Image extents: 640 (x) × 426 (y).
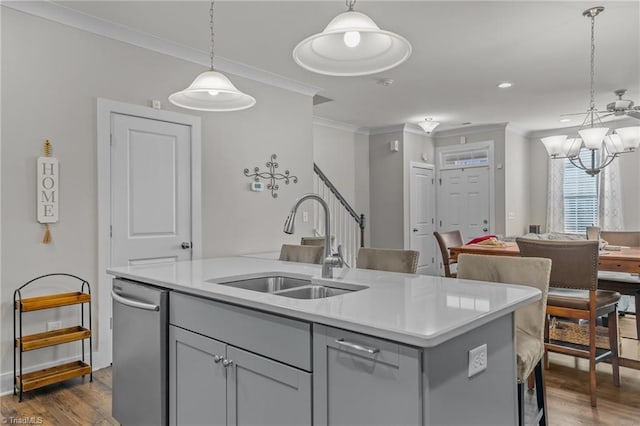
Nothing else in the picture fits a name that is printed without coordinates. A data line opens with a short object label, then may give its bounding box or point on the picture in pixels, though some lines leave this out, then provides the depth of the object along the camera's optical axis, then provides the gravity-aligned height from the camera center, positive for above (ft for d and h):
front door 24.62 +0.71
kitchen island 3.80 -1.45
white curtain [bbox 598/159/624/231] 22.95 +0.75
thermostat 14.58 +0.94
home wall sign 9.84 +0.57
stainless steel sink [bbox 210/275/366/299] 6.36 -1.18
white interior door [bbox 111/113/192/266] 11.25 +0.65
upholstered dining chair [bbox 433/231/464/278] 15.16 -1.09
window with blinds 23.99 +0.83
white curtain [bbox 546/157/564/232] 25.09 +0.97
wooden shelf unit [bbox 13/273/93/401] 9.14 -2.71
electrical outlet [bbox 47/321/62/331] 10.05 -2.59
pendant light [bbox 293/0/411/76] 6.05 +2.31
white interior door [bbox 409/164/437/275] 24.47 -0.14
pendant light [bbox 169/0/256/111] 8.41 +2.26
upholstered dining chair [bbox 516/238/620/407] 9.05 -1.85
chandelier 12.13 +2.23
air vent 17.92 +4.83
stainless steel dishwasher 6.40 -2.21
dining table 10.53 -1.36
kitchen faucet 6.37 -0.56
